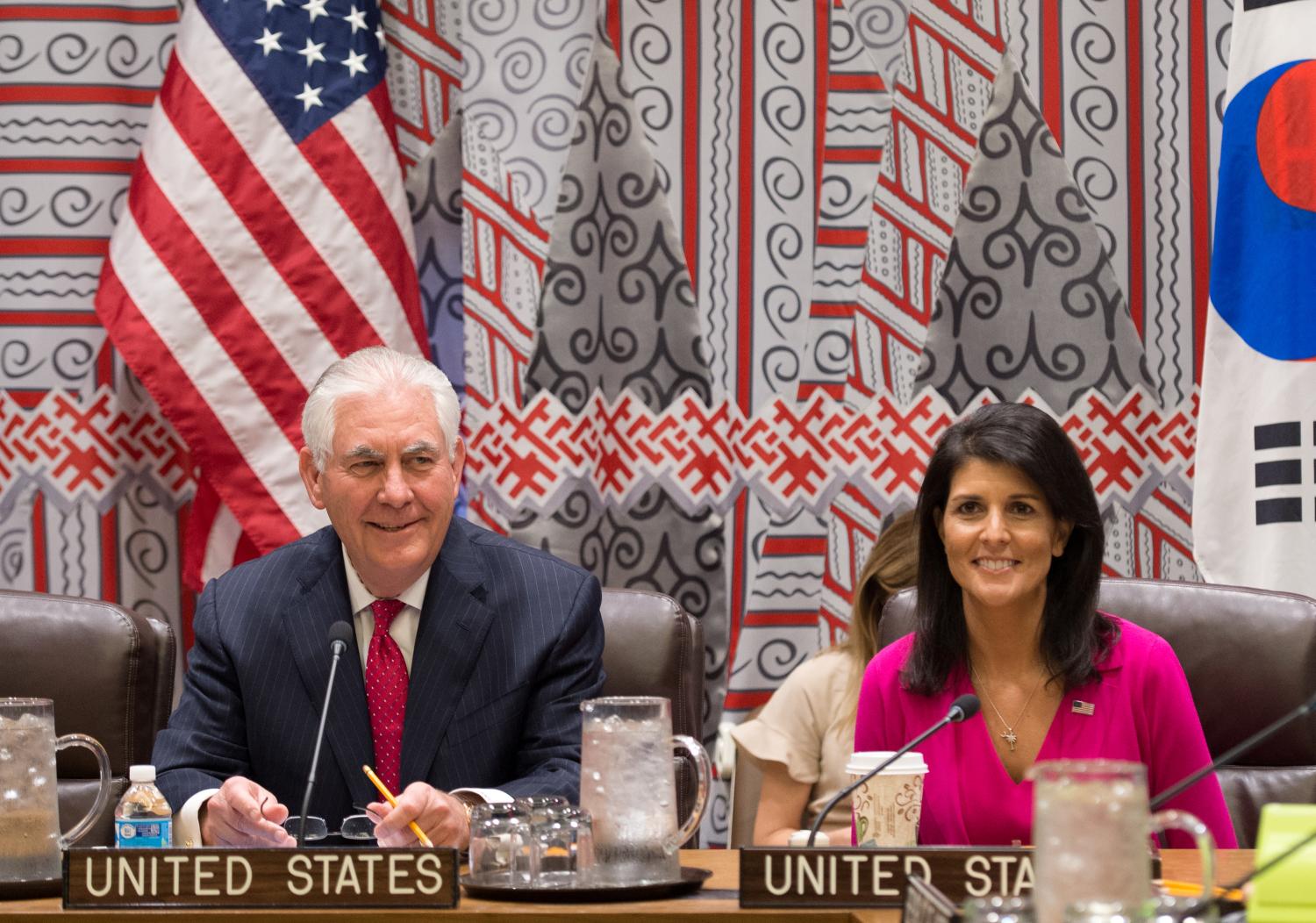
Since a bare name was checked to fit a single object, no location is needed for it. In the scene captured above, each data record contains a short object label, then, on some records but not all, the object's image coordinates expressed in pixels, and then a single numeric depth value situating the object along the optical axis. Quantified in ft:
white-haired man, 15.10
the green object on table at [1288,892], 12.25
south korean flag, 16.72
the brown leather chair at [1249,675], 15.28
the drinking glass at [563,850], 13.23
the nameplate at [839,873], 12.98
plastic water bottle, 13.79
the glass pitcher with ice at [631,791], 13.23
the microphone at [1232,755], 12.34
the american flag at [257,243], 18.01
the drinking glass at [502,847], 13.27
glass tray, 13.06
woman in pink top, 15.02
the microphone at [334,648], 13.45
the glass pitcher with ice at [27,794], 13.42
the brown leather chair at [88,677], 15.47
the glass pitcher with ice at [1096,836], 11.86
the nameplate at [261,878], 13.05
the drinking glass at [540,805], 13.33
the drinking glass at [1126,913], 11.33
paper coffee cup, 13.63
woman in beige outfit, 16.64
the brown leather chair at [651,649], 15.77
